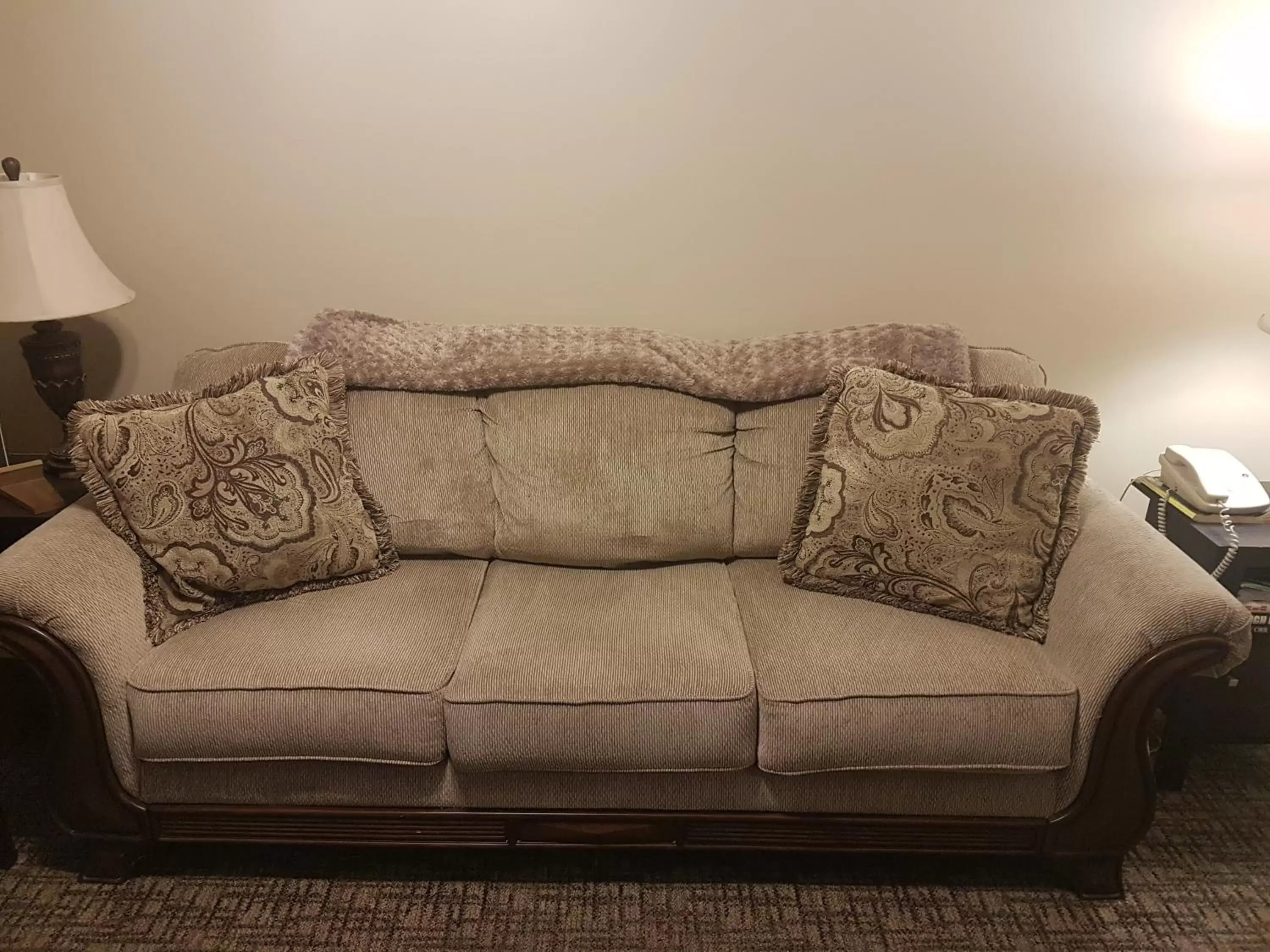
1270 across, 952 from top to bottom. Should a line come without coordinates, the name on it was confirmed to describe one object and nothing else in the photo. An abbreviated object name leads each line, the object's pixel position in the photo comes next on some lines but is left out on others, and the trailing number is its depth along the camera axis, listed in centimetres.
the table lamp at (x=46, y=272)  209
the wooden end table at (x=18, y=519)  212
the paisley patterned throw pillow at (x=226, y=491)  186
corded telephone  215
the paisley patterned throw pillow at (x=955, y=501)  189
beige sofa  170
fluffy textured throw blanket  214
